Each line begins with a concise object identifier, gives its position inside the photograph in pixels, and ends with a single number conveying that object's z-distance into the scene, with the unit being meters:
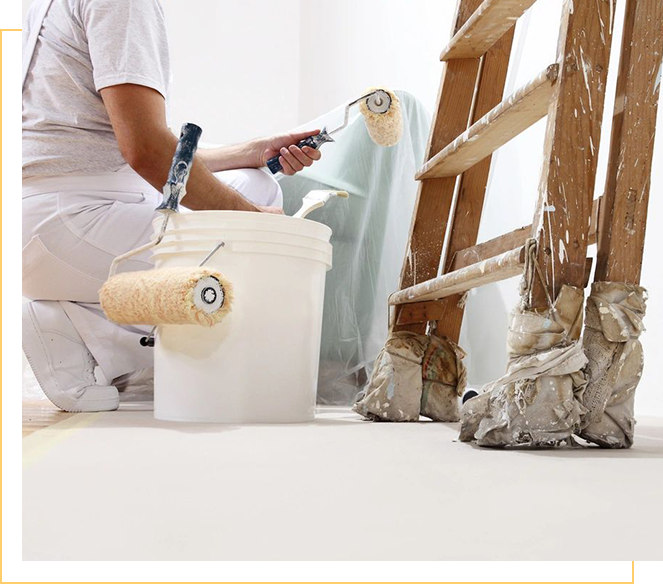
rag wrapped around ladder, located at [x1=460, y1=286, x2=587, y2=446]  0.89
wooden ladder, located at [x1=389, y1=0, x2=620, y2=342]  0.91
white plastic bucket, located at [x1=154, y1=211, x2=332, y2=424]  1.17
